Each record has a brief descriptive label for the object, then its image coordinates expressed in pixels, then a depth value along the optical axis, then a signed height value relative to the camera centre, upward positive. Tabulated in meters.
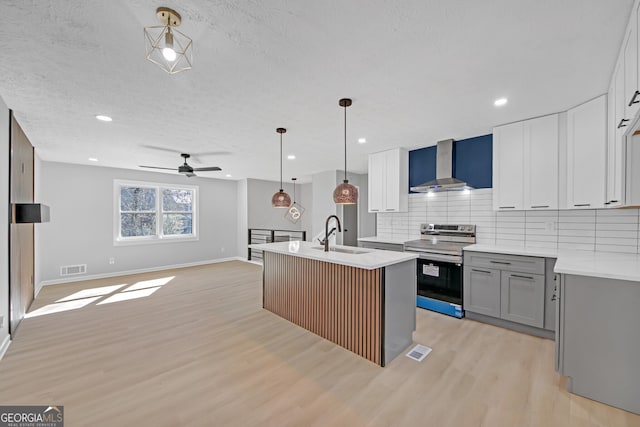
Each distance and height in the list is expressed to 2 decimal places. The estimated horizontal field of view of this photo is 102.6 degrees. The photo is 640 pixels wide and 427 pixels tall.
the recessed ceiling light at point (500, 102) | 2.56 +1.13
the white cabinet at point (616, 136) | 1.89 +0.67
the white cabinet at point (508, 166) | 3.19 +0.60
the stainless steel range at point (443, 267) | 3.40 -0.75
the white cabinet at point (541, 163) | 2.95 +0.60
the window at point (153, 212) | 6.05 -0.04
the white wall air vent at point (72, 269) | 5.28 -1.25
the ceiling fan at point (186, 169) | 4.44 +0.72
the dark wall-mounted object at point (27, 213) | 2.88 -0.04
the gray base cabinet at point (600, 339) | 1.79 -0.93
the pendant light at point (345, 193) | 2.59 +0.19
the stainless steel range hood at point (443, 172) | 3.68 +0.62
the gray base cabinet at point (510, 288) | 2.77 -0.88
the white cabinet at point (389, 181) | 4.38 +0.55
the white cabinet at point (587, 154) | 2.54 +0.62
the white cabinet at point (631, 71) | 1.48 +0.89
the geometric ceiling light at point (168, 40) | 1.41 +1.10
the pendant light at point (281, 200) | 3.53 +0.16
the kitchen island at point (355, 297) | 2.36 -0.89
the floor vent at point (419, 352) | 2.45 -1.38
